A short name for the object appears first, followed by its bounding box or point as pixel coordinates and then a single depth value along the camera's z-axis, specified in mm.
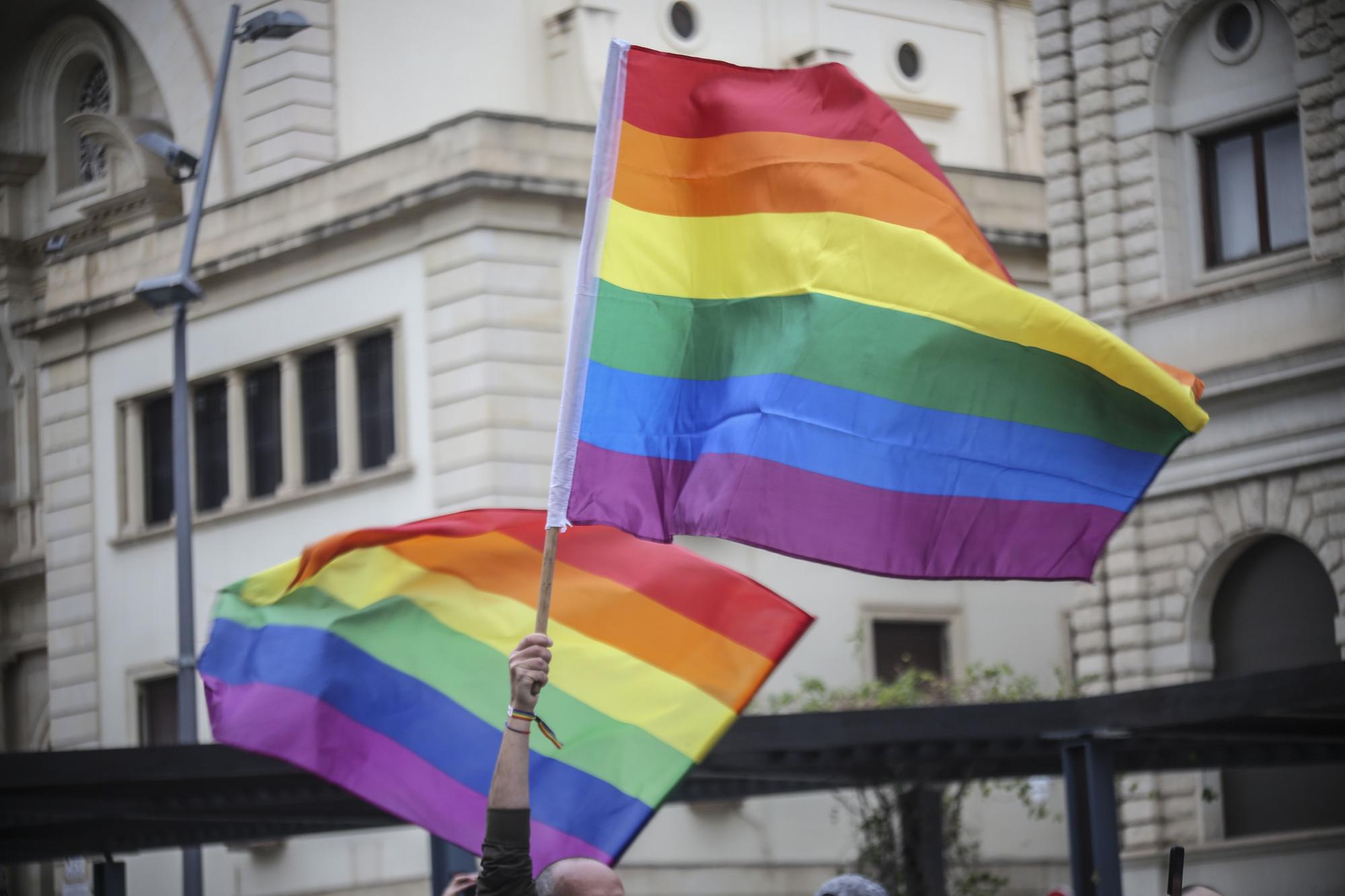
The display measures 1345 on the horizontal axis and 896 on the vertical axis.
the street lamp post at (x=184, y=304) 23609
